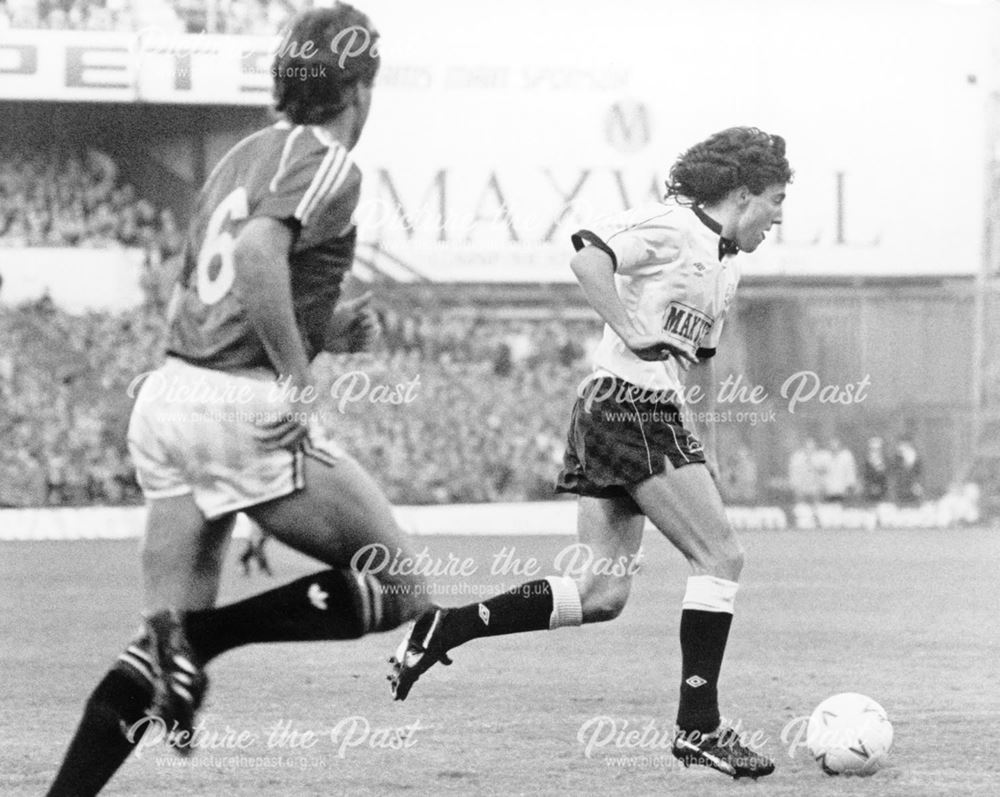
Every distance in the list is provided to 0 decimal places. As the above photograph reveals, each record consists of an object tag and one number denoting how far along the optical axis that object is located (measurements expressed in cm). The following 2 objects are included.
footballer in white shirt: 1171
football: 1125
